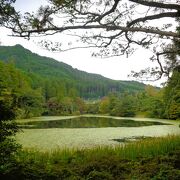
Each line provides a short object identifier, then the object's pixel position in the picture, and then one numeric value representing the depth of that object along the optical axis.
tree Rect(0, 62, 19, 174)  3.61
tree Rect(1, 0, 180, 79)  4.13
